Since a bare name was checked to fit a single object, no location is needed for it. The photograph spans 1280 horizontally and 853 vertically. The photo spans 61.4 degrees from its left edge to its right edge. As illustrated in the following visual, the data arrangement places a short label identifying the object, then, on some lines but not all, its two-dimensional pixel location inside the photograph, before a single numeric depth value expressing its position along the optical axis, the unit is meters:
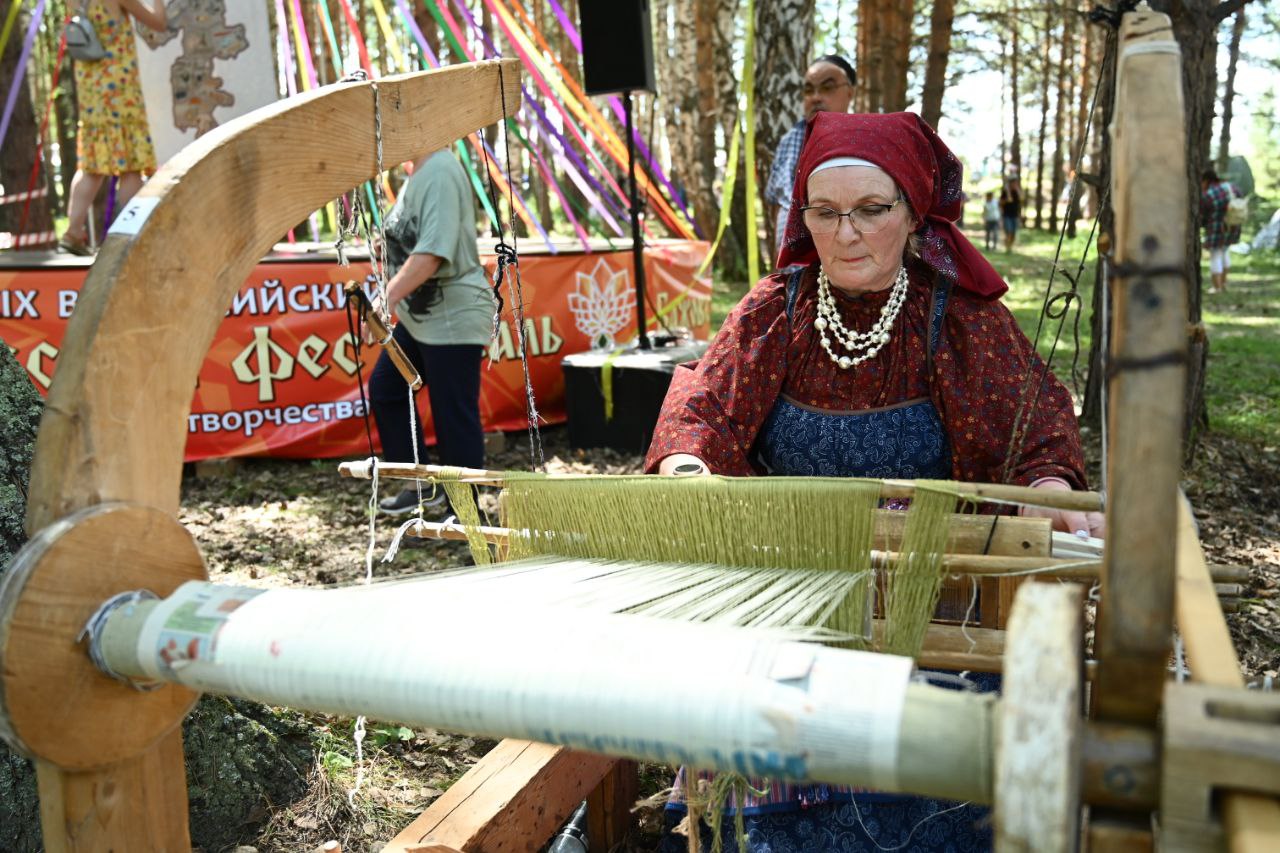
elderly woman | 1.87
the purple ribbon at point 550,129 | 6.16
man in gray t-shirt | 3.90
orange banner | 5.11
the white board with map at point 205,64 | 5.37
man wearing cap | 4.97
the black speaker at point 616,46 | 5.67
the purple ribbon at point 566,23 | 7.22
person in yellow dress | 5.96
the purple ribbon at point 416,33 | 6.54
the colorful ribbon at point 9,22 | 6.86
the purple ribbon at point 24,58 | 6.00
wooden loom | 0.74
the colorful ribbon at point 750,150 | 5.18
